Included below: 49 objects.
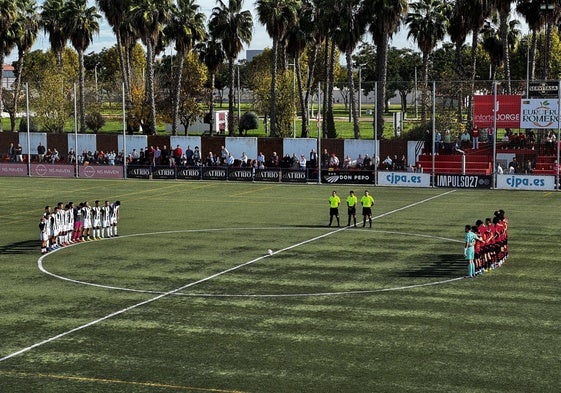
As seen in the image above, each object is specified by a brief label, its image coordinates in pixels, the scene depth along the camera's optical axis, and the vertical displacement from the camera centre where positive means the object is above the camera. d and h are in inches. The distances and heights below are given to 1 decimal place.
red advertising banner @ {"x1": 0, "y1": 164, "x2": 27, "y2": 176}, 2783.0 -77.5
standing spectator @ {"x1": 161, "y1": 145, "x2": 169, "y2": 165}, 2716.5 -33.5
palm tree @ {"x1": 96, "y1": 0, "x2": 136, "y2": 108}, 3346.5 +506.6
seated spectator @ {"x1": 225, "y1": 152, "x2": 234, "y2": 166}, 2615.7 -47.3
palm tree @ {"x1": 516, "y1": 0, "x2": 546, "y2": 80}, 2977.4 +454.0
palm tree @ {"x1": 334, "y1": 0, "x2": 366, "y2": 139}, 3083.2 +412.3
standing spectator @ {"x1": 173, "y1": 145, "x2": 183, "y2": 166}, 2696.9 -27.5
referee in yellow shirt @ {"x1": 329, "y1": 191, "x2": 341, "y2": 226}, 1526.8 -108.9
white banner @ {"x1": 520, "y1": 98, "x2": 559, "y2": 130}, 2177.7 +80.4
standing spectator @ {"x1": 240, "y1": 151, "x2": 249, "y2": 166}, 2610.7 -44.6
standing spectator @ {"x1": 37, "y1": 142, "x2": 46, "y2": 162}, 2960.1 -25.1
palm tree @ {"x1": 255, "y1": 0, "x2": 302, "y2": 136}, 3292.3 +489.5
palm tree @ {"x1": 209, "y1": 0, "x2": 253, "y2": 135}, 3422.7 +472.4
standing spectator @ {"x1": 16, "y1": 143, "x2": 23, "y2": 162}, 2908.5 -27.7
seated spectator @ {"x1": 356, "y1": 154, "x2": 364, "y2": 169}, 2508.2 -49.8
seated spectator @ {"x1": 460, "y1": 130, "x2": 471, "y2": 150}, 2561.3 +7.9
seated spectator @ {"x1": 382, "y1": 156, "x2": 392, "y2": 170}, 2481.5 -54.7
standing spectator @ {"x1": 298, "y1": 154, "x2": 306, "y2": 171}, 2541.8 -49.7
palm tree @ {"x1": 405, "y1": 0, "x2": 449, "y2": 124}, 3267.7 +462.1
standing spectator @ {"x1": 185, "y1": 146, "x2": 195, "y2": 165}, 2674.5 -30.6
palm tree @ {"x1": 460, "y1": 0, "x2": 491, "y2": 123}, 2957.7 +458.1
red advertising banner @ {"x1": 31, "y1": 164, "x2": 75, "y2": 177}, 2746.1 -77.1
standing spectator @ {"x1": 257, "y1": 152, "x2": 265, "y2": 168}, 2578.7 -47.1
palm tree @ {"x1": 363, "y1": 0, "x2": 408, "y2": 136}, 2775.6 +392.6
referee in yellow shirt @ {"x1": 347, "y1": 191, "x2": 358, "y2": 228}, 1526.8 -106.5
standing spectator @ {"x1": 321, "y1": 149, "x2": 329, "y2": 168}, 2541.8 -44.0
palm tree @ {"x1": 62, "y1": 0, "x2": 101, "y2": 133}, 3548.2 +495.4
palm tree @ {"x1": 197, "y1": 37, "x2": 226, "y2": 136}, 3759.8 +400.1
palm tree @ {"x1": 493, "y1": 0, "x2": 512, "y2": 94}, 2829.7 +418.6
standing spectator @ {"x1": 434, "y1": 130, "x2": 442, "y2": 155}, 2559.1 +5.1
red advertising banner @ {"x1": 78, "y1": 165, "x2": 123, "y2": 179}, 2689.5 -81.7
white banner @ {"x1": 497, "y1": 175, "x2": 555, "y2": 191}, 2202.3 -96.6
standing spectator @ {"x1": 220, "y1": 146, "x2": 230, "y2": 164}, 2677.2 -30.0
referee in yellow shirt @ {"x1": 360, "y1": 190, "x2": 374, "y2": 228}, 1518.2 -106.7
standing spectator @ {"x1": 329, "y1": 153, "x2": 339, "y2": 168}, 2530.3 -51.1
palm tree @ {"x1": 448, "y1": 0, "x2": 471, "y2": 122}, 3136.6 +441.4
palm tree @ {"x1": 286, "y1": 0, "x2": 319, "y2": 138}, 3430.1 +435.7
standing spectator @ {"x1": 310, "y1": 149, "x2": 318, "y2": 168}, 2532.0 -40.9
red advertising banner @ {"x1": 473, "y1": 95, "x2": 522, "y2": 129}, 2236.7 +88.2
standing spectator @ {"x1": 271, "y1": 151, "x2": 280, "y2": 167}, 2588.6 -47.6
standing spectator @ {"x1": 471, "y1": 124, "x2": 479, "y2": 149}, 2470.5 +21.9
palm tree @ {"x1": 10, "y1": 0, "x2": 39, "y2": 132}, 3661.4 +518.9
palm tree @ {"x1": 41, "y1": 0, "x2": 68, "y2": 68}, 3764.8 +543.0
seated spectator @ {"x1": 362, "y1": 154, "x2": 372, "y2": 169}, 2485.2 -51.8
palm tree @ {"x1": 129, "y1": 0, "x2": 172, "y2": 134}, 3161.9 +462.6
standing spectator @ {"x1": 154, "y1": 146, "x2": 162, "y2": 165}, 2711.6 -36.1
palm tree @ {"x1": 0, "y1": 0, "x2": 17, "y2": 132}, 3430.1 +489.3
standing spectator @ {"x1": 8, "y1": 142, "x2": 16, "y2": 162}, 2944.9 -27.9
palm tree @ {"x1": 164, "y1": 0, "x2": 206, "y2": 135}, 3292.3 +446.1
